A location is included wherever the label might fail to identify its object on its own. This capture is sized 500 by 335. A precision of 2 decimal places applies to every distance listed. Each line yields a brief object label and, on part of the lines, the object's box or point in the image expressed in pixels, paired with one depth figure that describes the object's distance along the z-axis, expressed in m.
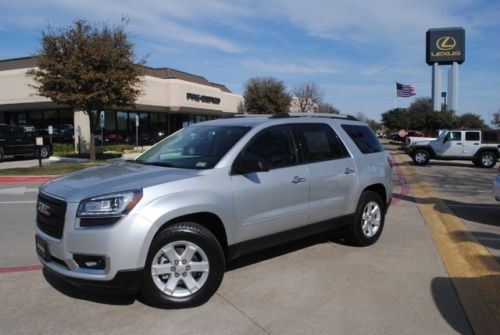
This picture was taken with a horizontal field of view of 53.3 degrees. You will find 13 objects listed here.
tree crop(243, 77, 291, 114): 48.88
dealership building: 31.08
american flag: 54.69
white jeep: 23.36
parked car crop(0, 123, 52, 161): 23.91
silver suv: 4.21
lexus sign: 65.44
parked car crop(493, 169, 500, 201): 8.73
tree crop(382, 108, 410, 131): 72.25
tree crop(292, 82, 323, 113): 67.19
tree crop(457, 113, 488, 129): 73.81
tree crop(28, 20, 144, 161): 19.81
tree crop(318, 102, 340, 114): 72.38
